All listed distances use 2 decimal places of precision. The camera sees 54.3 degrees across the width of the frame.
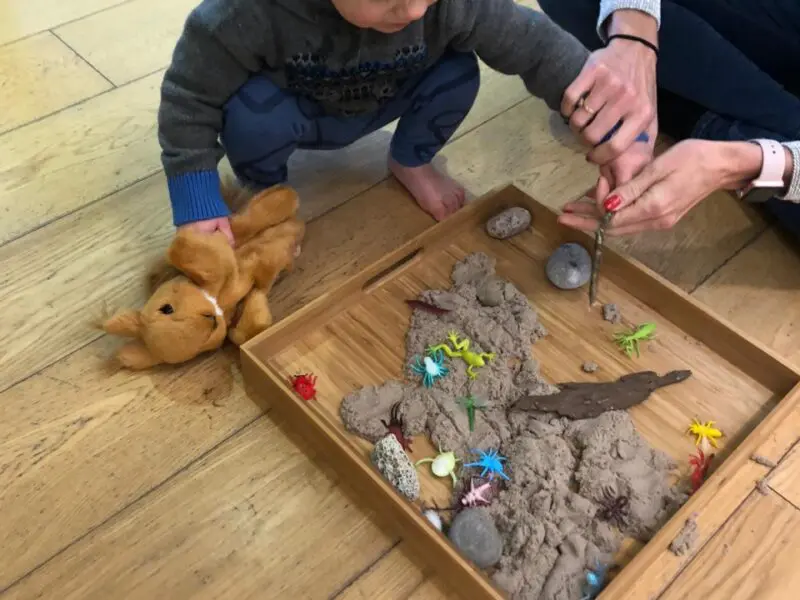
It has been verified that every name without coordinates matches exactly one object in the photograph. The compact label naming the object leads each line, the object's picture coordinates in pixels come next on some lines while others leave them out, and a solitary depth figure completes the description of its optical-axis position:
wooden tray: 0.83
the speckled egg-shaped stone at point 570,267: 1.03
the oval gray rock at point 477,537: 0.79
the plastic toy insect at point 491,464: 0.86
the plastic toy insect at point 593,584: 0.77
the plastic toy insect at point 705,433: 0.90
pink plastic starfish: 0.83
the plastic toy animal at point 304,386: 0.91
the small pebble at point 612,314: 1.01
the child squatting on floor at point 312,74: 0.88
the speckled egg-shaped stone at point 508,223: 1.08
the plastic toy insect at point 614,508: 0.82
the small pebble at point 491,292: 1.01
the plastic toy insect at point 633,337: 0.98
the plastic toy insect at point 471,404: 0.91
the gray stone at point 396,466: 0.83
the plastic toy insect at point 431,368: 0.93
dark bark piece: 0.90
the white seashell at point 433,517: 0.81
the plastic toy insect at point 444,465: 0.86
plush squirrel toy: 0.90
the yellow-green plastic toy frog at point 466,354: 0.95
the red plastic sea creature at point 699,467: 0.86
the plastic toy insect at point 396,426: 0.88
